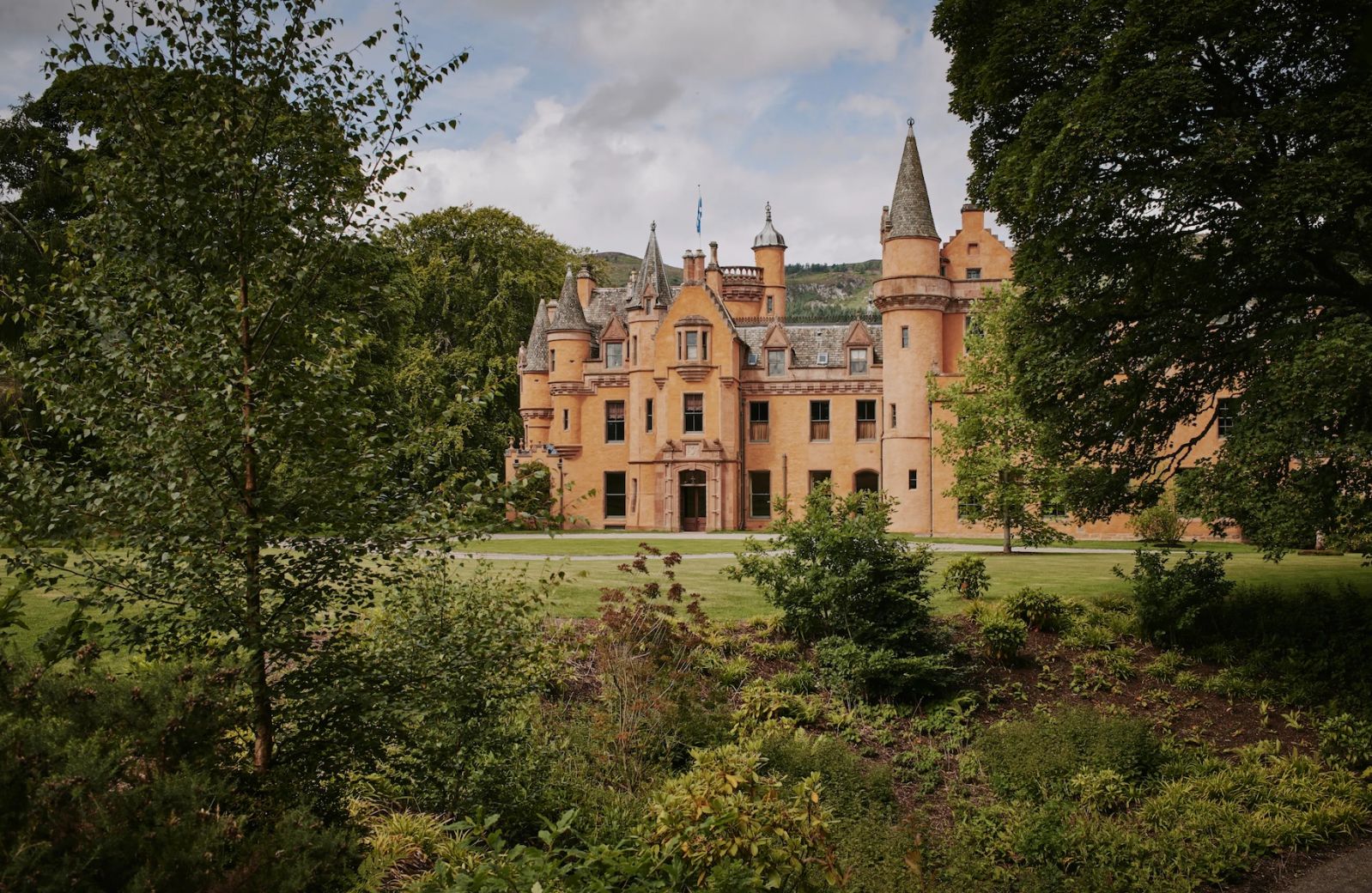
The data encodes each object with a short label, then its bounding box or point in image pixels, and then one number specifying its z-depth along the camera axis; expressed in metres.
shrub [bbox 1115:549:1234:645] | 13.80
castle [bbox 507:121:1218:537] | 37.44
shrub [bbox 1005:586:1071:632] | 14.23
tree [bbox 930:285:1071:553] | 24.91
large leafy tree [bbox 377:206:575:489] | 42.28
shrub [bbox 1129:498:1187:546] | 27.45
